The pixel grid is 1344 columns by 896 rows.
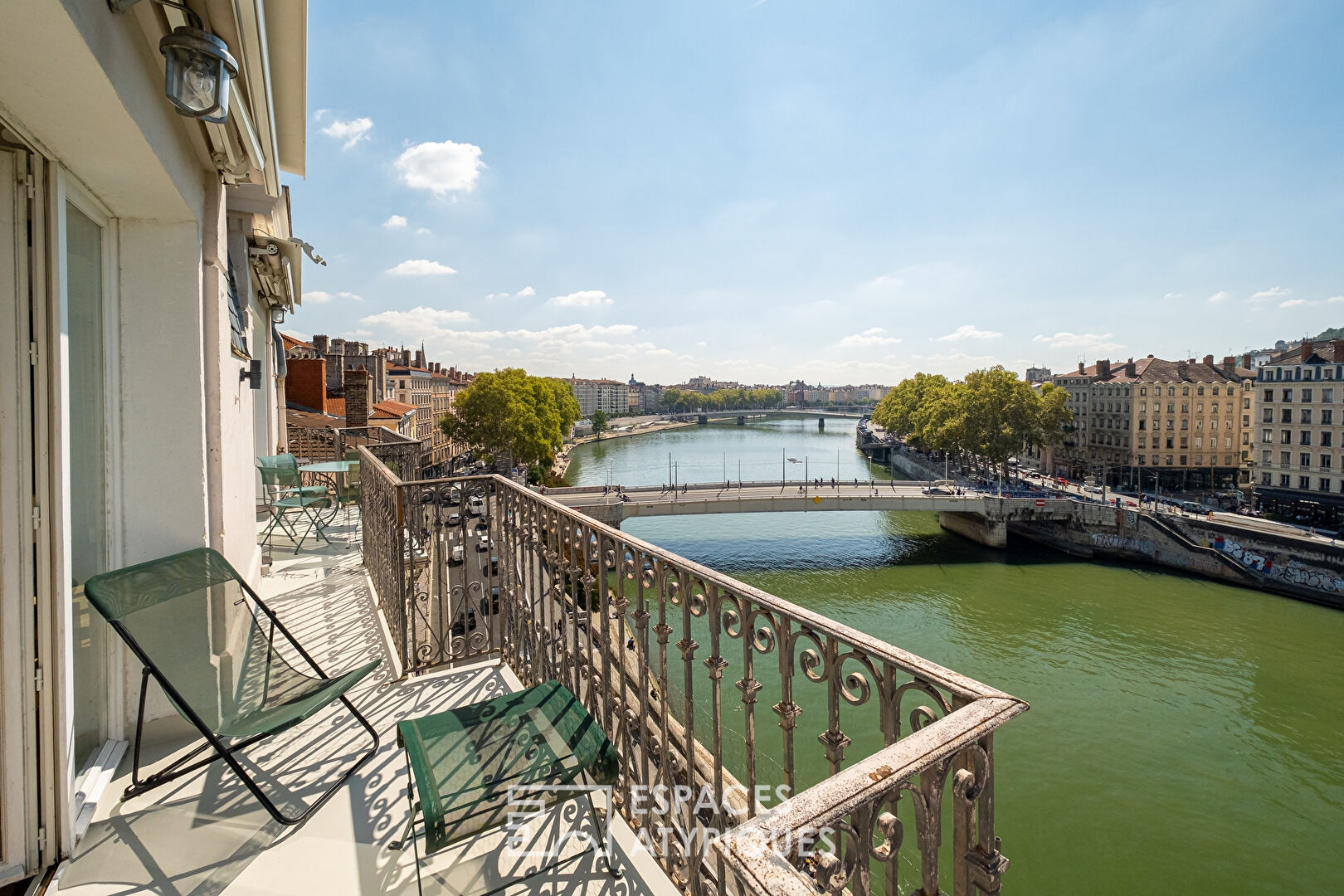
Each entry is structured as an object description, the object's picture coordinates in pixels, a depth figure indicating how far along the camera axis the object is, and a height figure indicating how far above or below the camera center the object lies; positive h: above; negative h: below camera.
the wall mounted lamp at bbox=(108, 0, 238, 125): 1.97 +1.13
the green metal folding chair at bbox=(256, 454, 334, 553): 6.65 -0.74
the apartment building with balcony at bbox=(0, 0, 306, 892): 1.98 +0.33
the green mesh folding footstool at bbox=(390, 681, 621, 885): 1.92 -1.10
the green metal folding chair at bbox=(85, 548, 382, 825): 2.32 -0.98
